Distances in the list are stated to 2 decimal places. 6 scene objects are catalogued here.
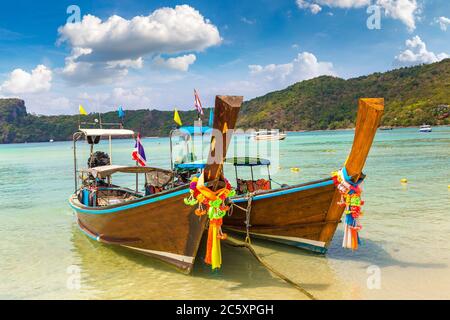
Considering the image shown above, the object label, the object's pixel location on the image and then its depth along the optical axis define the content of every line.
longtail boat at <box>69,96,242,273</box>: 6.51
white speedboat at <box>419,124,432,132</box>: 79.43
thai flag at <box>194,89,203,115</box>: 10.40
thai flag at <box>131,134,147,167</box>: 10.86
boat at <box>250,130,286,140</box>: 85.56
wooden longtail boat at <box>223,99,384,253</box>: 7.08
